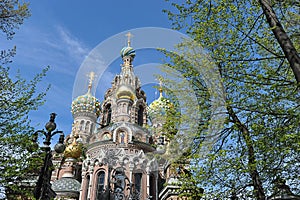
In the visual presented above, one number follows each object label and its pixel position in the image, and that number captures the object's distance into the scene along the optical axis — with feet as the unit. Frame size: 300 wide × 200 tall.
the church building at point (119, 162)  70.79
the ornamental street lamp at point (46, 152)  22.27
